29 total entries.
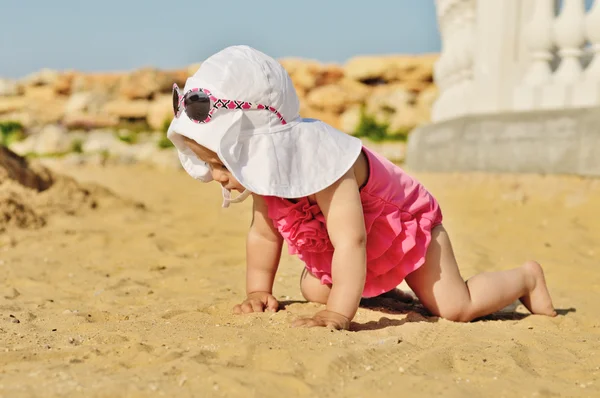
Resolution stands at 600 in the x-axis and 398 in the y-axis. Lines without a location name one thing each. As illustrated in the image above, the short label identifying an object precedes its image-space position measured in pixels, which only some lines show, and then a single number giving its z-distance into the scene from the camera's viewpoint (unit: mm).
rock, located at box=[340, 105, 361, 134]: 14781
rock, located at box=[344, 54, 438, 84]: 16844
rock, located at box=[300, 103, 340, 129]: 16219
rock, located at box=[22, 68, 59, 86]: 22641
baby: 2213
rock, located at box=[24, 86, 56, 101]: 21984
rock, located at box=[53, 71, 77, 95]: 22031
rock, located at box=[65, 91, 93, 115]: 19750
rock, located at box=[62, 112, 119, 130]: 18019
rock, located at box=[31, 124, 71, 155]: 13922
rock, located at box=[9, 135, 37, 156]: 14180
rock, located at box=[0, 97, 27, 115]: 20781
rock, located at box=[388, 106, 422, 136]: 13228
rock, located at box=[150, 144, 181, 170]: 10562
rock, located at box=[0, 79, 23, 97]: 22266
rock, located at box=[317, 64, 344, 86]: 18094
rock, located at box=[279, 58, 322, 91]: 17714
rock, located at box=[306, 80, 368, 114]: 16188
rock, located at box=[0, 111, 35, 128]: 18288
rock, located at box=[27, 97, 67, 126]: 18844
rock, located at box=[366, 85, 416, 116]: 14750
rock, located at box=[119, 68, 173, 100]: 18641
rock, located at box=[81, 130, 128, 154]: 13213
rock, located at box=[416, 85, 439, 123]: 13938
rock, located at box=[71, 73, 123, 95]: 21131
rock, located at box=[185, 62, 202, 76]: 19866
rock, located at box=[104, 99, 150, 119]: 18172
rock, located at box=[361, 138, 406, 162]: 10227
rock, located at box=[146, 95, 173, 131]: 16781
